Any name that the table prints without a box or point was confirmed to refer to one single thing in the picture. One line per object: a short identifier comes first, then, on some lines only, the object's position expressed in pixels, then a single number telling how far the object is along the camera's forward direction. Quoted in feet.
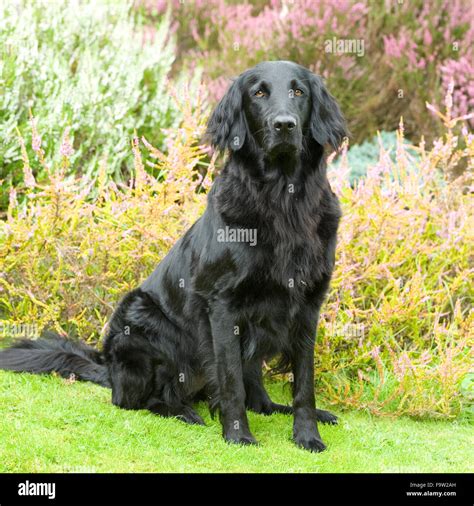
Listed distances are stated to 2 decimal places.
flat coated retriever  10.77
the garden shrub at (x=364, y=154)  24.95
